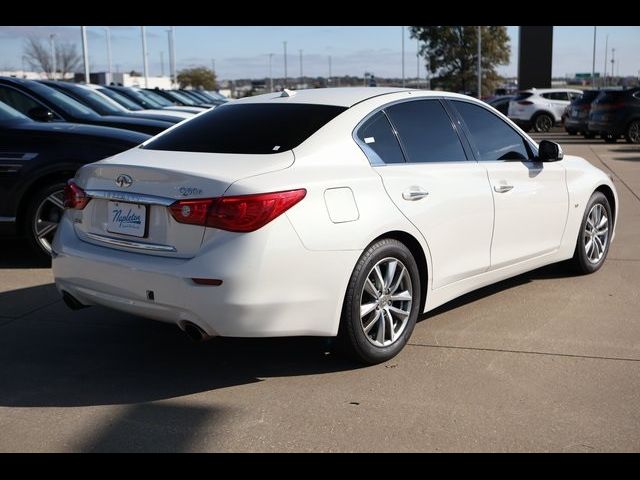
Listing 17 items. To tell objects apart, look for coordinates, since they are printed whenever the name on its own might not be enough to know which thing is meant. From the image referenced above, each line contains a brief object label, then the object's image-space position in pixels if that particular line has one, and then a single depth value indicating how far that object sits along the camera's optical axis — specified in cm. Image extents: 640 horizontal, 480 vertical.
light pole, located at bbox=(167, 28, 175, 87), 6922
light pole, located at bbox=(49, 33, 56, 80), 7238
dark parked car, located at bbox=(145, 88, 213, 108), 2299
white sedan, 381
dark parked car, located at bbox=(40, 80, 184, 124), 1079
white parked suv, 2912
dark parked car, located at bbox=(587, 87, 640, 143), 2222
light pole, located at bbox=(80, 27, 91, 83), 3512
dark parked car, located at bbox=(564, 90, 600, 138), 2466
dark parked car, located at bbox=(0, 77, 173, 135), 823
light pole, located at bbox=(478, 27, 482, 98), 5969
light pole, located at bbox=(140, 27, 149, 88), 5711
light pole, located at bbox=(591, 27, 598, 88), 8052
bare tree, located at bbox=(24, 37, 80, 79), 7044
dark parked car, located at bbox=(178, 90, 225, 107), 2642
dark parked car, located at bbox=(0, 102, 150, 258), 679
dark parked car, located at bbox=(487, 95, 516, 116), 3359
